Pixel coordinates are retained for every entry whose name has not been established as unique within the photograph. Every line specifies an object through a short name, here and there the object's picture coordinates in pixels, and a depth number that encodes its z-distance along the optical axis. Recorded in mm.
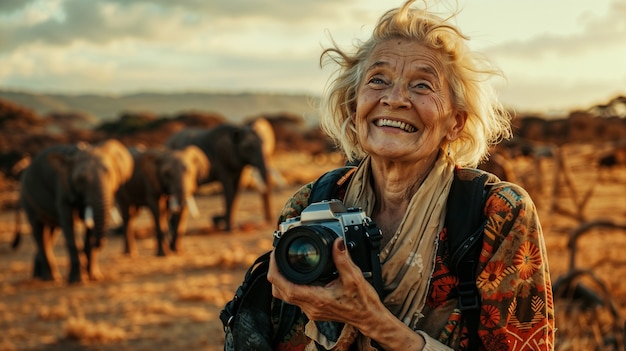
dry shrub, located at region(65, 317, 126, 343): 7211
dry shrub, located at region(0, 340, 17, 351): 6971
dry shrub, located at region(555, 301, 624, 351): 4631
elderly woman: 1897
